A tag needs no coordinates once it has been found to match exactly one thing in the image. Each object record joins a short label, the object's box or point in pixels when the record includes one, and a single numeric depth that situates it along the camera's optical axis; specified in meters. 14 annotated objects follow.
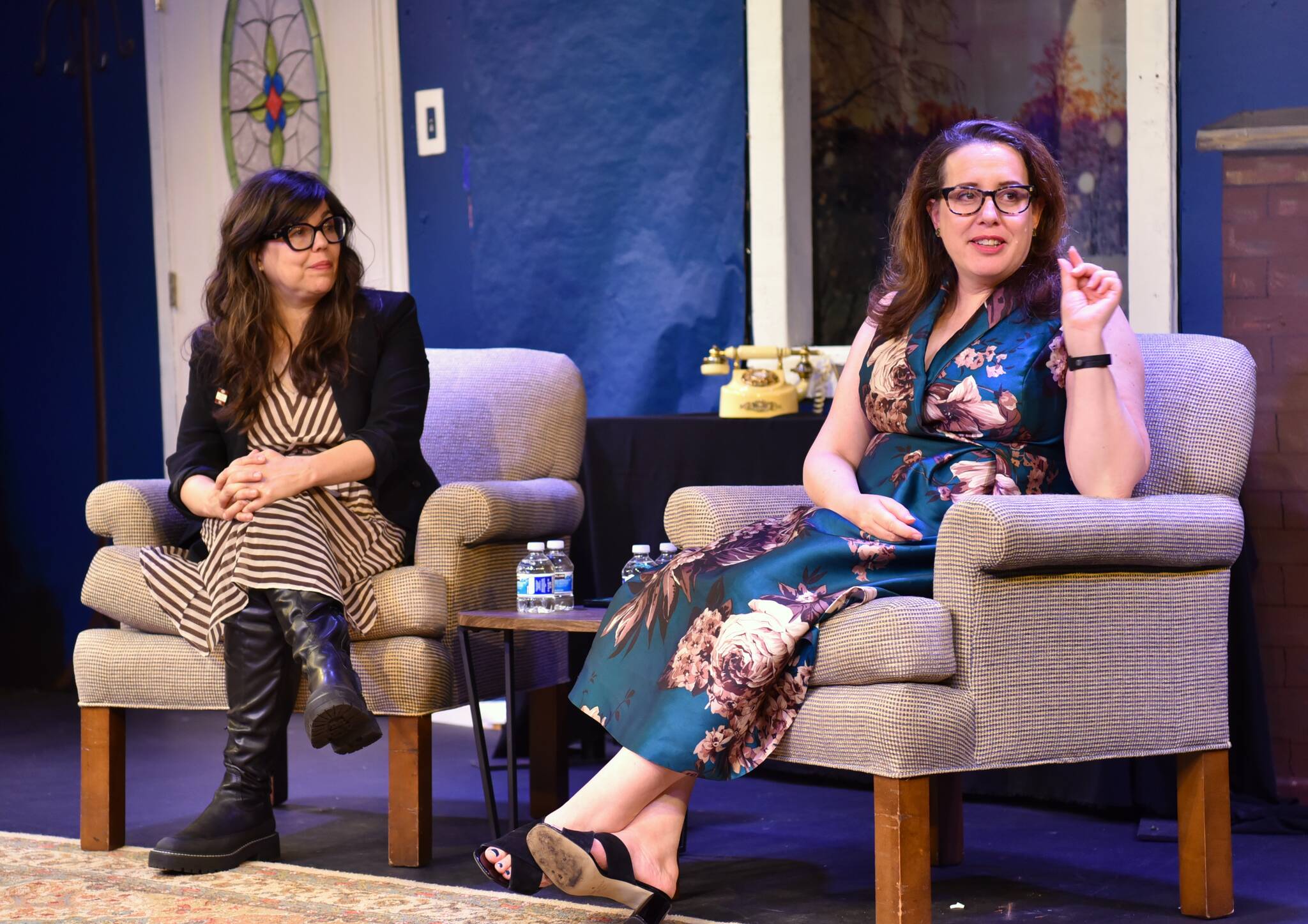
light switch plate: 9.25
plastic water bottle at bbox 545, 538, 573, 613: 6.13
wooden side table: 5.54
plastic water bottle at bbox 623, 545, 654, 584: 5.22
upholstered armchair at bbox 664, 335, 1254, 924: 4.37
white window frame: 8.02
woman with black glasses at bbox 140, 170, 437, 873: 5.52
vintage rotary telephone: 7.34
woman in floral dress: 4.52
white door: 9.49
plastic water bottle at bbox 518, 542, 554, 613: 6.03
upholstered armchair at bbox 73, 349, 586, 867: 5.67
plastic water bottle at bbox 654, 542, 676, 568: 5.67
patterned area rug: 4.94
